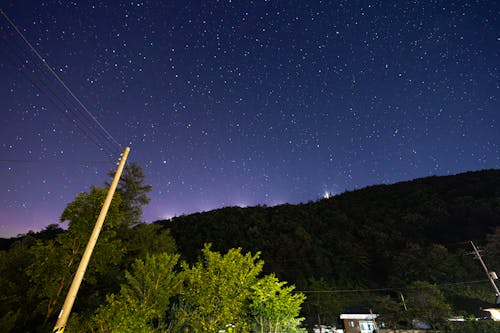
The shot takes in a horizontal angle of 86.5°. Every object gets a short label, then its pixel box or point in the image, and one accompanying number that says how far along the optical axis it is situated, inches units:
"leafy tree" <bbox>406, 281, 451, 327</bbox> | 1350.9
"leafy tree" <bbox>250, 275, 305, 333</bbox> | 719.1
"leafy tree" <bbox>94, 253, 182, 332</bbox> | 574.2
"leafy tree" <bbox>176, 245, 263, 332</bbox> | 612.1
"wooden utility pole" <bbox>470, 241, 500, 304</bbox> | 901.4
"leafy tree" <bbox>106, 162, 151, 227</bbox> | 1480.1
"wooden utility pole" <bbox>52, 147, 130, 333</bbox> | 223.1
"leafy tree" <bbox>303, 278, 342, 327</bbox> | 2055.9
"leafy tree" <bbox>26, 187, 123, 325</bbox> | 775.6
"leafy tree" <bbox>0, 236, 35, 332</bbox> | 623.5
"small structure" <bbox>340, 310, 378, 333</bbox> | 1923.0
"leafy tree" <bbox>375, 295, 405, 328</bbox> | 1450.5
